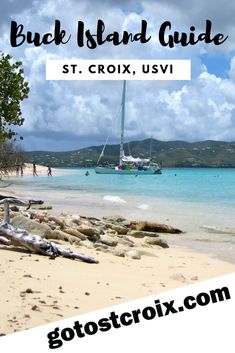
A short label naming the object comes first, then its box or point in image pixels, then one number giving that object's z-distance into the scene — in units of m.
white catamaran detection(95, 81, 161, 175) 100.92
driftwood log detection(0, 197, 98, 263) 8.91
